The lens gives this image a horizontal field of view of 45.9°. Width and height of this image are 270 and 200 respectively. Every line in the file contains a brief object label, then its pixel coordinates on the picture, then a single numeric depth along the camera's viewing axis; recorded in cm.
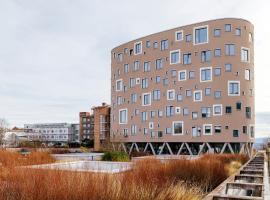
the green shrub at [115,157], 1523
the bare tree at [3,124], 3586
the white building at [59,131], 7869
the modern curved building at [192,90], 2553
